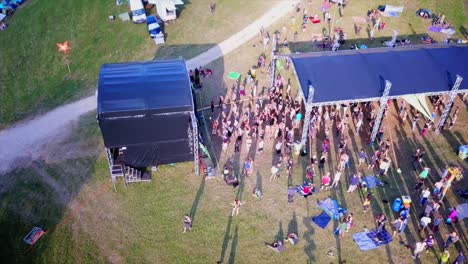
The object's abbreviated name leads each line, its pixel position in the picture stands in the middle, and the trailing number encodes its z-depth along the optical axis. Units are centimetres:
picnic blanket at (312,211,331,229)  2597
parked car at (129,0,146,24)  4664
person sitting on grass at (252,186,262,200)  2769
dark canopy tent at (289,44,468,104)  2998
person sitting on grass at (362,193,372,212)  2649
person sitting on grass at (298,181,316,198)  2753
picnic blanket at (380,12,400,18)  4616
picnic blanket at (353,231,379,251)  2466
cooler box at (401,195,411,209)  2642
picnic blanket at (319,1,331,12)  4669
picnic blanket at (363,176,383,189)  2848
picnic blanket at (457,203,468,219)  2627
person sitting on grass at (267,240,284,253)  2458
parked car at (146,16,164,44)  4350
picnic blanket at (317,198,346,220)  2647
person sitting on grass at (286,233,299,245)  2494
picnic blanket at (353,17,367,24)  4531
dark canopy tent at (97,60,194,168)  2630
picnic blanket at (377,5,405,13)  4628
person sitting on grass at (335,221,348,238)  2491
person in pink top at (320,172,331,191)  2780
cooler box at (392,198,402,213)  2661
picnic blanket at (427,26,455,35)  4375
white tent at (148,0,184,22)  4559
